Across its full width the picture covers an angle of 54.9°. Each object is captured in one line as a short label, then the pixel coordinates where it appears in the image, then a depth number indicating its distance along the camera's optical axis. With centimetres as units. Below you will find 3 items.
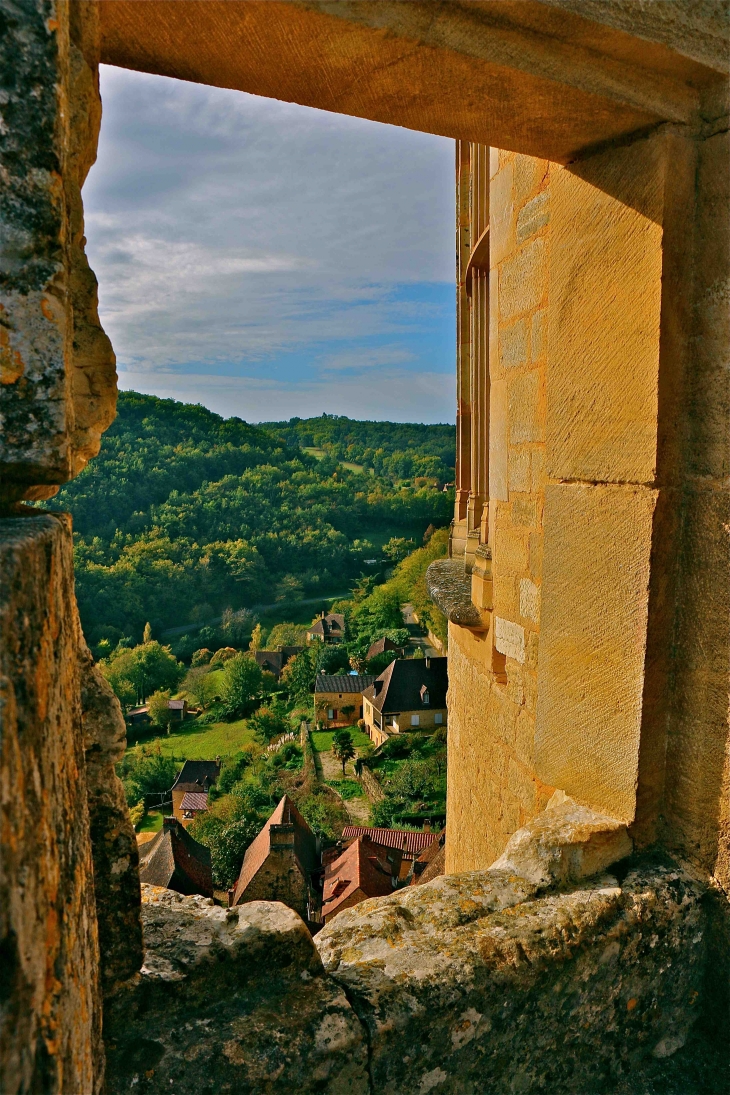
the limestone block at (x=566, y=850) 174
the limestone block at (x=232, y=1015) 114
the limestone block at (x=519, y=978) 134
